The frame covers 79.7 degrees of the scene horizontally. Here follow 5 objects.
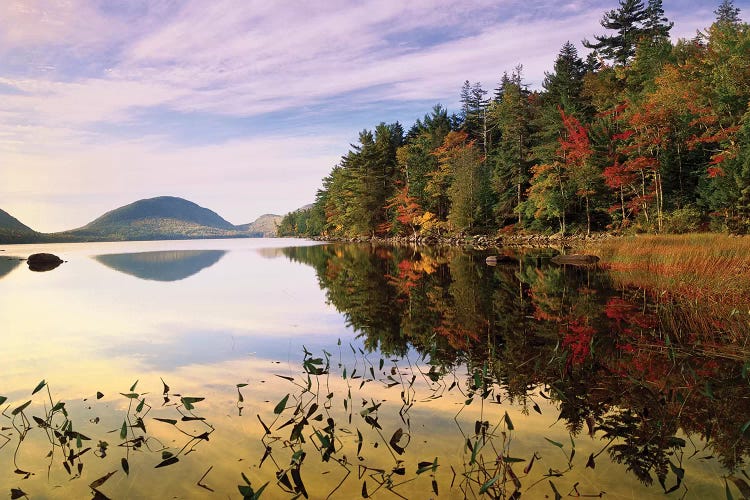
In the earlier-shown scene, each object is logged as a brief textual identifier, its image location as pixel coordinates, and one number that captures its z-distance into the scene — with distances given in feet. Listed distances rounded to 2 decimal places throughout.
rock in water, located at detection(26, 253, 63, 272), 123.03
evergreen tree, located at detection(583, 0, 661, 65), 183.01
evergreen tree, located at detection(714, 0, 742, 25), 277.03
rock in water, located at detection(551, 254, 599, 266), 88.87
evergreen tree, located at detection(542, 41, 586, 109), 177.58
